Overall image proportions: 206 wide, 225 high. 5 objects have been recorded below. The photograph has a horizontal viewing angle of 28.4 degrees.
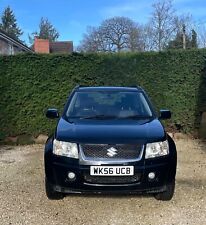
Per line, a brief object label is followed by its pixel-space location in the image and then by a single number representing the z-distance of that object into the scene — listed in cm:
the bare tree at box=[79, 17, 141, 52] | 5468
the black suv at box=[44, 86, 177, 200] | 531
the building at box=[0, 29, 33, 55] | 2888
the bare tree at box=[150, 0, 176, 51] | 4819
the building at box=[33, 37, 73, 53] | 4391
